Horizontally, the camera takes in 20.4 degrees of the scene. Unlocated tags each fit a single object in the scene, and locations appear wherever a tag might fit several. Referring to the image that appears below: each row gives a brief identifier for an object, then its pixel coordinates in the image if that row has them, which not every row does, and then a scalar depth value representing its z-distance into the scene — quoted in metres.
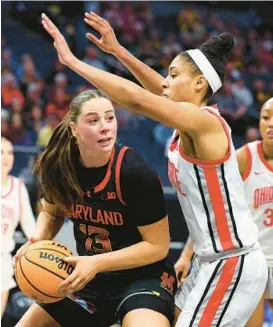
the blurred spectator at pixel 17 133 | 11.48
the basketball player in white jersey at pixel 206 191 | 3.45
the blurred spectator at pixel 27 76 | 12.90
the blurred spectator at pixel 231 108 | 12.87
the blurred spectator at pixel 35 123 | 11.90
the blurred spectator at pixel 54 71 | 13.42
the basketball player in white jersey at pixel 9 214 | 6.41
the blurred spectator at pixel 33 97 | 12.27
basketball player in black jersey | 3.77
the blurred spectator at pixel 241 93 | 13.94
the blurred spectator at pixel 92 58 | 13.51
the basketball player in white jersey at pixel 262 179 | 5.08
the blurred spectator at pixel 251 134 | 12.00
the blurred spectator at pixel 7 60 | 13.00
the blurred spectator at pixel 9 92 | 12.31
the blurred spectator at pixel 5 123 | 11.05
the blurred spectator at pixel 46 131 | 11.22
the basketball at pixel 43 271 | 3.67
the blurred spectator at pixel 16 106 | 11.85
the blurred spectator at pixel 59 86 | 12.75
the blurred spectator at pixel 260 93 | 14.07
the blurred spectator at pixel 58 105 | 12.16
